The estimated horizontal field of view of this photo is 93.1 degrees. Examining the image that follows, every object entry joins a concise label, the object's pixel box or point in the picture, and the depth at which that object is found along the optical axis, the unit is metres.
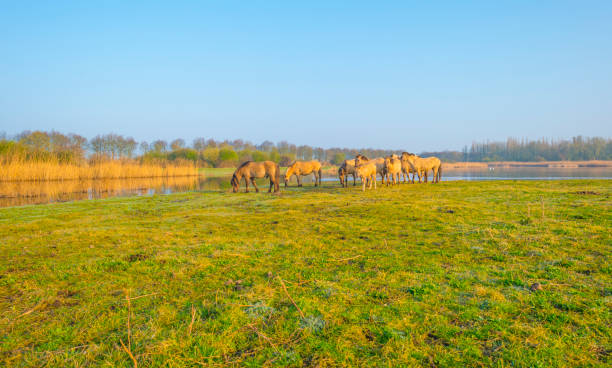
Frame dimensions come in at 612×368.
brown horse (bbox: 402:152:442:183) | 21.64
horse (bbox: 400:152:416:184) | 21.70
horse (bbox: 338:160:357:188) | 20.80
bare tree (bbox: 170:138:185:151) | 90.16
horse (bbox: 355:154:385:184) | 20.33
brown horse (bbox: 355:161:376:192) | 17.36
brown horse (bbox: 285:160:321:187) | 22.06
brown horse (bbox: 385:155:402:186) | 19.97
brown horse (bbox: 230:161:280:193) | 18.06
